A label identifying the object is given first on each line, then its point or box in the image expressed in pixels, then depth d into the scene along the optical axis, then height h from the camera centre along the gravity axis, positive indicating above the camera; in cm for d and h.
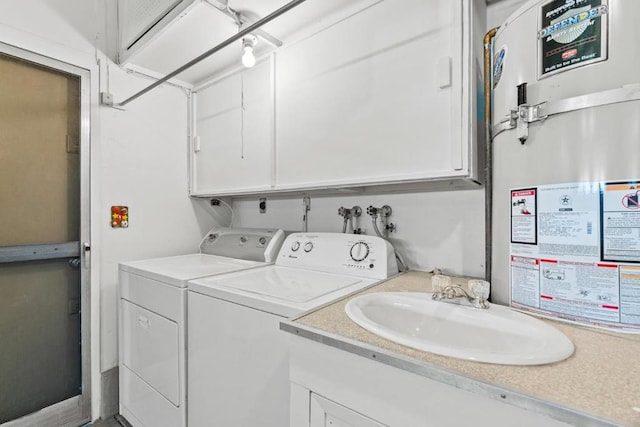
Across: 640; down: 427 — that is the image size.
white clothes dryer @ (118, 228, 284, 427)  146 -60
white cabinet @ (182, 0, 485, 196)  120 +55
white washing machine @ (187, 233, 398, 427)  110 -46
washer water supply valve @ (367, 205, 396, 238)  177 -3
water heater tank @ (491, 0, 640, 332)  77 +15
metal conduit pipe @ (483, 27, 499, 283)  117 +26
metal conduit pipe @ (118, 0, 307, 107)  104 +75
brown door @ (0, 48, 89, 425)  164 -15
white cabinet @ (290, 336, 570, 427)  57 -42
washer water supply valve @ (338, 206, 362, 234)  187 -1
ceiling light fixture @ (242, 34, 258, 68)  145 +80
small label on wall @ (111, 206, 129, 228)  198 -3
